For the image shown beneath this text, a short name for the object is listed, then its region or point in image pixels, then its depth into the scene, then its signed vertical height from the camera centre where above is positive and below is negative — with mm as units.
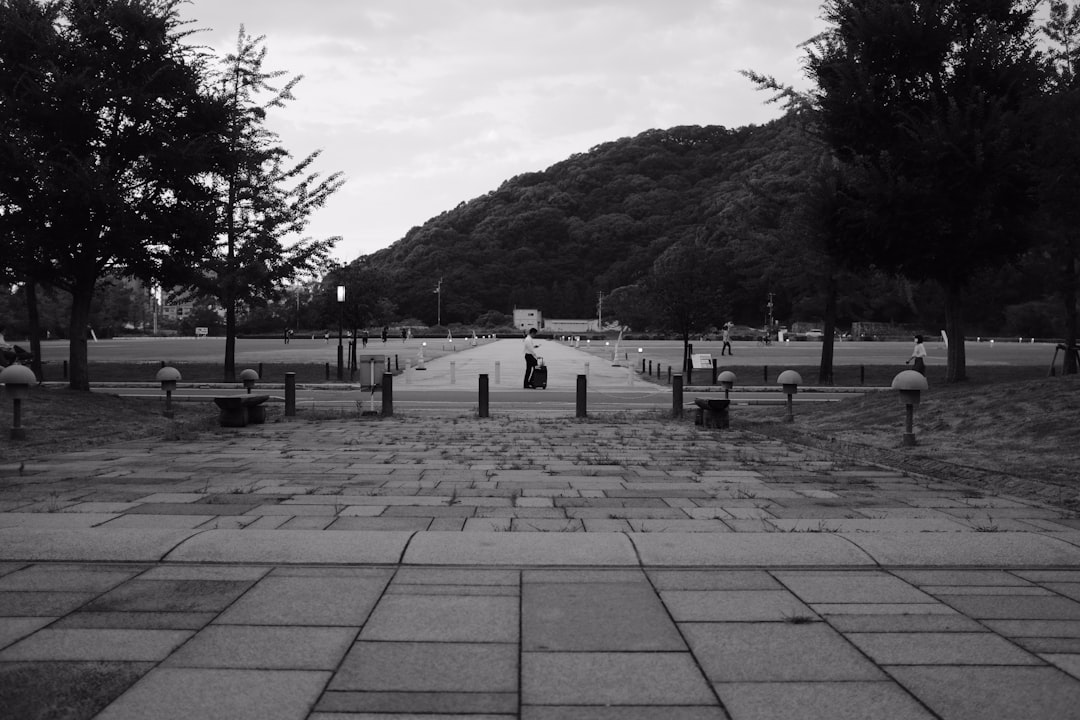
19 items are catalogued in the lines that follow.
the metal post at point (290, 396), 17000 -1354
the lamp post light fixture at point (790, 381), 16344 -964
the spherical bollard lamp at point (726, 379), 17734 -1012
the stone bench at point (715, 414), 15047 -1464
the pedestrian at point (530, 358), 25031 -856
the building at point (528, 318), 158875 +2046
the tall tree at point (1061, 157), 14938 +3053
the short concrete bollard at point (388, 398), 17453 -1406
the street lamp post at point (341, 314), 35078 +583
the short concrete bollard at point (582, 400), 17609 -1443
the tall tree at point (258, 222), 27531 +3547
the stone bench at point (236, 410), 14320 -1381
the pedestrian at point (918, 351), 29516 -735
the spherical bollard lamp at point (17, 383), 11625 -764
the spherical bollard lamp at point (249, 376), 20391 -1139
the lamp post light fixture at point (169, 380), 15562 -961
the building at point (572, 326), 160125 +615
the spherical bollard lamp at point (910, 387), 11742 -770
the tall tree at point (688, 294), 36250 +1493
